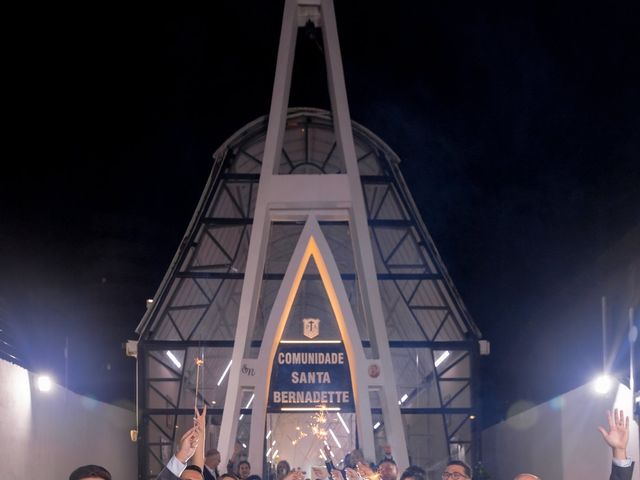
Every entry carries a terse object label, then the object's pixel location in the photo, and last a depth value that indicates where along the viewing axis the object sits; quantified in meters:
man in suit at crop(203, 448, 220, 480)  11.57
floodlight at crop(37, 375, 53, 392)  16.28
